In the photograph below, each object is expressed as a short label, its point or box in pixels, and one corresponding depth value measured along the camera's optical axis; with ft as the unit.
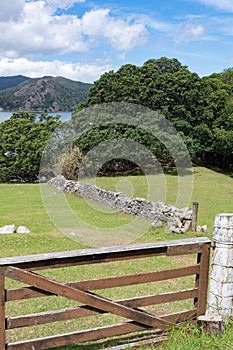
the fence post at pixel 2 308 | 11.68
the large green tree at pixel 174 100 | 103.45
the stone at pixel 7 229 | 44.12
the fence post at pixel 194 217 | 45.77
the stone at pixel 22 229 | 44.96
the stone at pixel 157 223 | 48.32
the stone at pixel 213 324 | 14.62
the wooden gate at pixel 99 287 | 12.03
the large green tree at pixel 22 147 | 100.07
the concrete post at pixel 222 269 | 15.19
